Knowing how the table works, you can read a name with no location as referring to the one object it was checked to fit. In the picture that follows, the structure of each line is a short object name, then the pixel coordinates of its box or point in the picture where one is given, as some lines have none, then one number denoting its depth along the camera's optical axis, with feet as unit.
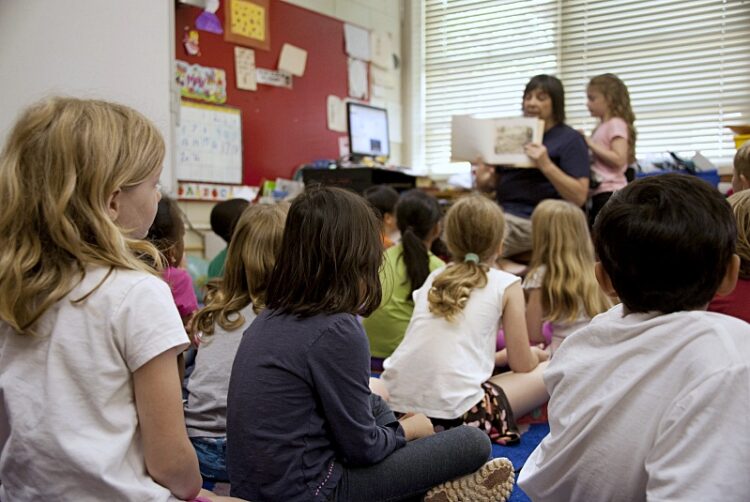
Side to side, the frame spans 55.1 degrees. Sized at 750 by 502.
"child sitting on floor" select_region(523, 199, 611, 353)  7.36
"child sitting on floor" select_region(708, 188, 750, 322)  4.17
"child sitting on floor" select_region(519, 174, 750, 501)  2.45
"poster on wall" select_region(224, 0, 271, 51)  12.85
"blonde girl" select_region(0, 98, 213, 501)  2.80
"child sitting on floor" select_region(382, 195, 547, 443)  5.89
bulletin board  12.91
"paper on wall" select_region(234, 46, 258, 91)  13.04
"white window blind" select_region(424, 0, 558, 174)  15.38
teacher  10.46
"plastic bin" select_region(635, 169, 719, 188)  11.25
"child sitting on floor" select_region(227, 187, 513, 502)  3.81
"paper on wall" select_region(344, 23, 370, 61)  15.31
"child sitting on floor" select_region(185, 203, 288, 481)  5.20
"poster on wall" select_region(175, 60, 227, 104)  12.01
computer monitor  14.12
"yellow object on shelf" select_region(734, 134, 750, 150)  10.74
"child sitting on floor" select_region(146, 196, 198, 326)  6.06
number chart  12.12
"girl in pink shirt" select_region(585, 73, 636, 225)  10.91
